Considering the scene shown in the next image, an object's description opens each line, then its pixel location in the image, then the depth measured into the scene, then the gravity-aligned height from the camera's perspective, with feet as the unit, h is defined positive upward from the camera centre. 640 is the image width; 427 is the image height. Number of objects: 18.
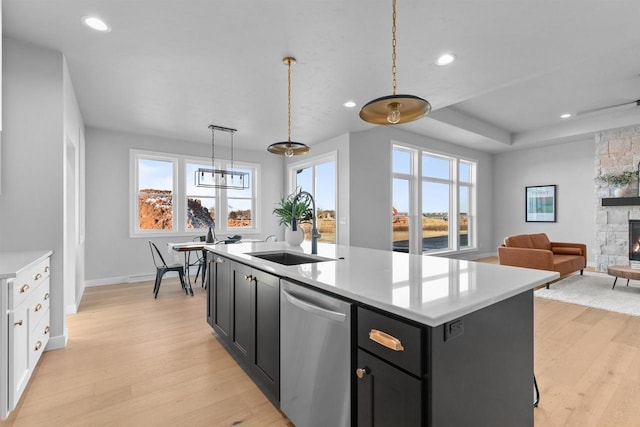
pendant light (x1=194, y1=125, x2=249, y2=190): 18.33 +2.27
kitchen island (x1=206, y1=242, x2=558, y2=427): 3.30 -1.57
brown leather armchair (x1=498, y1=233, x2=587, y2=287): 15.28 -2.27
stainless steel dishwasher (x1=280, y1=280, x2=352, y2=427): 4.24 -2.25
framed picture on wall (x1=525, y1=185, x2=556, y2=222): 23.89 +0.77
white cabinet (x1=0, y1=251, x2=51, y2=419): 5.54 -2.29
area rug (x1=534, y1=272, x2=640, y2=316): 12.65 -3.81
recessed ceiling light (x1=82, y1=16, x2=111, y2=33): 7.72 +4.87
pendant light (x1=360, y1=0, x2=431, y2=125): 6.16 +2.24
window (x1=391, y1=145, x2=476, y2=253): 20.99 +0.84
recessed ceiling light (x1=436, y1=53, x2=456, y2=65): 9.52 +4.89
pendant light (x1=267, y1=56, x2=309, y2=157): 9.75 +2.16
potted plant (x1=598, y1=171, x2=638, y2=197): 19.06 +2.10
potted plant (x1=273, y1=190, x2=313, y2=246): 9.39 -0.12
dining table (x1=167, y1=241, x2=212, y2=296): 14.73 -1.78
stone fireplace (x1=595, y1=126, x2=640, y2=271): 18.92 +0.53
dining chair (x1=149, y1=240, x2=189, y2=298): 14.47 -2.94
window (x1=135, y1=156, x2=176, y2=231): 18.58 +1.21
